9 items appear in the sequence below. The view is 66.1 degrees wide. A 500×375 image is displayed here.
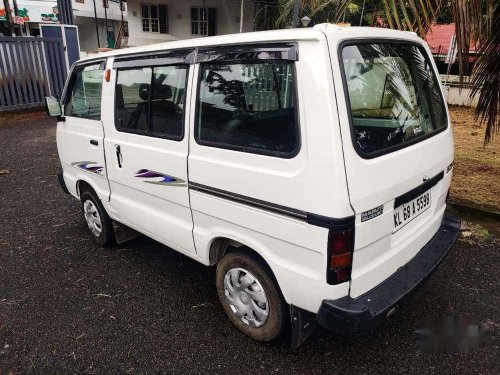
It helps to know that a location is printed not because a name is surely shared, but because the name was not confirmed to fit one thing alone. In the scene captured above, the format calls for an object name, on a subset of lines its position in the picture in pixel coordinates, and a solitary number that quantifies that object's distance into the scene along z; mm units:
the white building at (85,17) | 28312
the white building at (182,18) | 22797
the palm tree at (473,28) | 3049
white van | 1986
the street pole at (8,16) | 15593
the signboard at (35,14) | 27250
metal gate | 10234
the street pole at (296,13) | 9655
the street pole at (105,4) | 29514
